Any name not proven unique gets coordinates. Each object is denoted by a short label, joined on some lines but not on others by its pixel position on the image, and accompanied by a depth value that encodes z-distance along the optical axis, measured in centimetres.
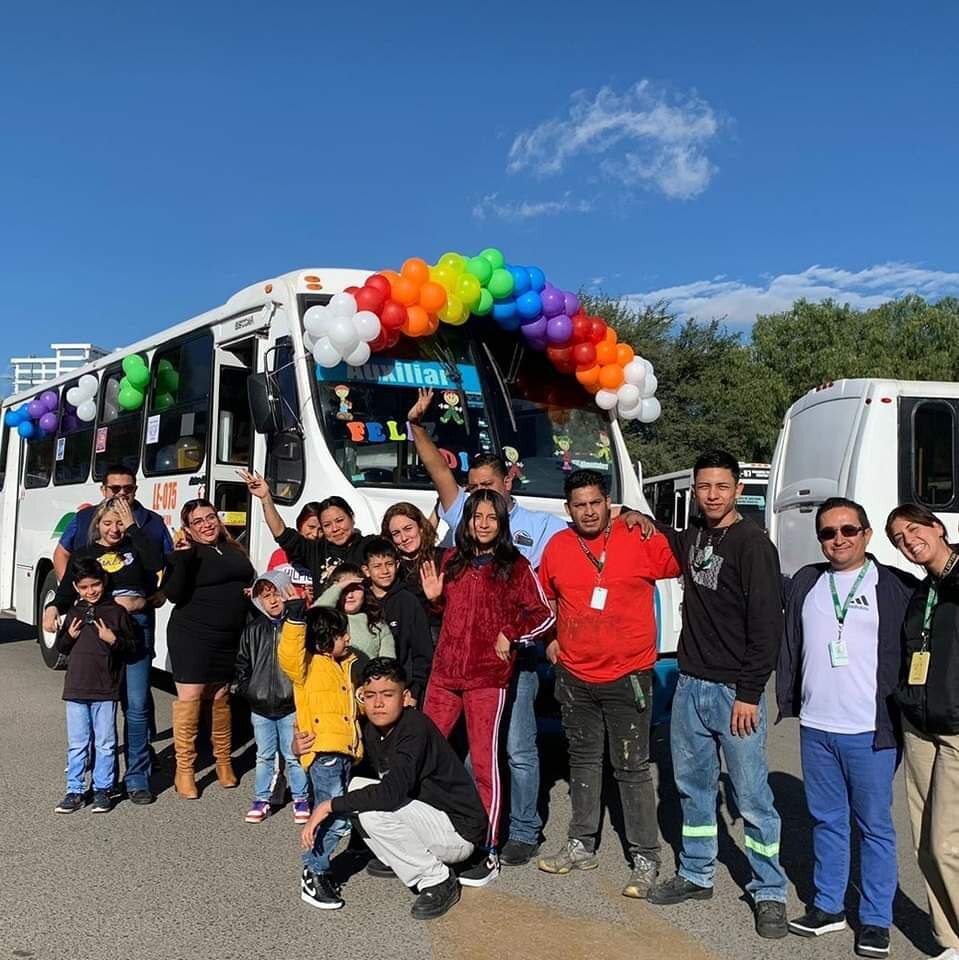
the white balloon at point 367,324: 622
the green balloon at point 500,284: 664
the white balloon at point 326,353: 623
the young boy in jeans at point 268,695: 560
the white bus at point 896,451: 1016
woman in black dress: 594
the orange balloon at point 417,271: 641
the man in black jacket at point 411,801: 435
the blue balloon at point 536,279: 677
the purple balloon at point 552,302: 674
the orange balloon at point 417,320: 642
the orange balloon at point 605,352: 691
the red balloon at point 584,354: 684
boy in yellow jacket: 477
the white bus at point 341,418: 633
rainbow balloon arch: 627
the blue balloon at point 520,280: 671
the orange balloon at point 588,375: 693
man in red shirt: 458
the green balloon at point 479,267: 658
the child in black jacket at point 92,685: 569
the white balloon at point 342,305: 625
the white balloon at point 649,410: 723
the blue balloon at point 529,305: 669
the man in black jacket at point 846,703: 398
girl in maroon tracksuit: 471
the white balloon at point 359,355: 630
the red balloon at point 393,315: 634
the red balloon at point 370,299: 630
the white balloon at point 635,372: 705
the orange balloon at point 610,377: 695
